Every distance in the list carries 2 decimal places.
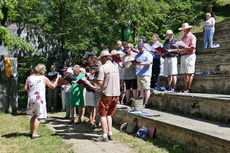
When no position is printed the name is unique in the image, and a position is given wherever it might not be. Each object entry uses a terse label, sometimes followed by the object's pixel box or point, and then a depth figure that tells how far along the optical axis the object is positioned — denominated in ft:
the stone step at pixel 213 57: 27.25
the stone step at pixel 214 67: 24.90
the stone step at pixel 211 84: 20.34
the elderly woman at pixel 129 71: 25.41
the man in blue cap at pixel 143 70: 22.92
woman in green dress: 25.98
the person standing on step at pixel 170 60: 23.66
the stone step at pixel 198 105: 16.26
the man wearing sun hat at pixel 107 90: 18.40
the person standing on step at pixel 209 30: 32.86
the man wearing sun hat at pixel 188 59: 22.29
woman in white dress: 20.29
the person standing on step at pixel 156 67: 25.98
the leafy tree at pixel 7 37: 27.15
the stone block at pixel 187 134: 12.73
